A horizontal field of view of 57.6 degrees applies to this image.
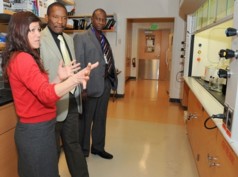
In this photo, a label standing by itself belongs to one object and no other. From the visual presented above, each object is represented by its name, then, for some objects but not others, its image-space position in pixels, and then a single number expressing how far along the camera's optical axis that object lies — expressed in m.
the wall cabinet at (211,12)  1.93
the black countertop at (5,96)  1.52
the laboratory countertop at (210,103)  1.21
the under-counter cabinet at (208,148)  1.24
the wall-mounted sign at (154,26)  7.12
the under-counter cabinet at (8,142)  1.51
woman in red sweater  1.03
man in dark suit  2.11
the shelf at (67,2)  2.90
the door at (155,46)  8.02
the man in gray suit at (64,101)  1.57
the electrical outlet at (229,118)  1.22
